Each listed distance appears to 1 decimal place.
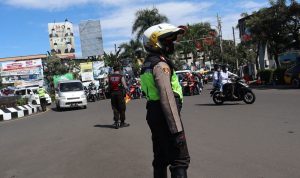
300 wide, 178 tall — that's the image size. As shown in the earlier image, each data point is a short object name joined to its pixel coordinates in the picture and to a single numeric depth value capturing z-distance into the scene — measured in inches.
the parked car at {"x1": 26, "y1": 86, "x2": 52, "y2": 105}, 1037.3
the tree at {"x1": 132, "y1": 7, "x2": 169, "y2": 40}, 1498.7
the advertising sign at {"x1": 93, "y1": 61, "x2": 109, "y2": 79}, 1626.3
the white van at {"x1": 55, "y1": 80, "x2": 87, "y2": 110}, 731.1
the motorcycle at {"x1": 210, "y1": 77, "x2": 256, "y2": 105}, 504.6
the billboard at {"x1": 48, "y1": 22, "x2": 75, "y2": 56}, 2144.1
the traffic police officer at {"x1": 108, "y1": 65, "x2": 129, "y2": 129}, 363.1
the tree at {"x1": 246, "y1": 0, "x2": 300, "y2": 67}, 958.1
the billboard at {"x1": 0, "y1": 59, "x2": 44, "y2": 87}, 1607.2
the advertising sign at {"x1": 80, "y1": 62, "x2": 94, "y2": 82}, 1610.4
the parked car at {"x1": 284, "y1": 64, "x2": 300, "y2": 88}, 781.9
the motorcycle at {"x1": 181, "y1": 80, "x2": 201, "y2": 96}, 849.6
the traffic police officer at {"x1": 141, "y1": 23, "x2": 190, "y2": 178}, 116.8
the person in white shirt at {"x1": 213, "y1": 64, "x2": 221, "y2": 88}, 539.3
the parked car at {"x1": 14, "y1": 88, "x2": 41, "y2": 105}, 935.3
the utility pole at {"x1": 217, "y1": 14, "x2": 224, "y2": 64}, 1808.7
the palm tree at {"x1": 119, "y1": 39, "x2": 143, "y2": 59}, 1772.0
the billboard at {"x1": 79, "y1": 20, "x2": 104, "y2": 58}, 1733.9
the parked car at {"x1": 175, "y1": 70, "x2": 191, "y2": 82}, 942.6
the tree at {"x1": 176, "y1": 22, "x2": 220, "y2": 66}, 2031.1
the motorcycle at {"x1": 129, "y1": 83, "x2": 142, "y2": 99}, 950.8
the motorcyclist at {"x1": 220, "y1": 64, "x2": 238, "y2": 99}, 526.9
